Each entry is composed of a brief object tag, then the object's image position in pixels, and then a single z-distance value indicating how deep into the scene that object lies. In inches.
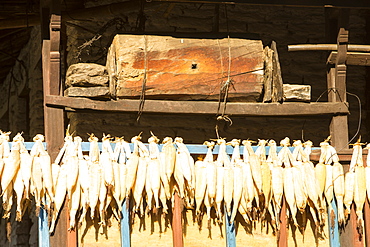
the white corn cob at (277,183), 328.6
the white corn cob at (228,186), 325.5
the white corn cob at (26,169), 309.0
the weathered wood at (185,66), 335.6
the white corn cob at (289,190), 328.8
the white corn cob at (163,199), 319.1
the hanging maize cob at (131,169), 318.7
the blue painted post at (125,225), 314.5
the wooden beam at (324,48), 345.1
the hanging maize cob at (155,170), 318.5
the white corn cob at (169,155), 320.7
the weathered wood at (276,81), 344.1
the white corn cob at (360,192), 332.6
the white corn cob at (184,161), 322.5
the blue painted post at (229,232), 323.7
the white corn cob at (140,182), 318.3
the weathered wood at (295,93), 344.9
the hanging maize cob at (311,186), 329.4
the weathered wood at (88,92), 327.4
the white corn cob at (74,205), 310.9
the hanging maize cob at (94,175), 312.9
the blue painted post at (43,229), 310.7
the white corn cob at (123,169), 318.0
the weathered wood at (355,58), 348.7
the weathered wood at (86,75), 329.2
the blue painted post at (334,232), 332.2
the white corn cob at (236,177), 324.5
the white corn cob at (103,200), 314.1
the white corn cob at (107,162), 315.3
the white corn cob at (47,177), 310.9
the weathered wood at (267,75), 344.9
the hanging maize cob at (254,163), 326.8
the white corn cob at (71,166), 312.3
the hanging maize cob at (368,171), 334.4
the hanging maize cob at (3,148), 308.6
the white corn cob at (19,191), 307.4
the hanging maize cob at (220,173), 324.5
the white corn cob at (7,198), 306.4
